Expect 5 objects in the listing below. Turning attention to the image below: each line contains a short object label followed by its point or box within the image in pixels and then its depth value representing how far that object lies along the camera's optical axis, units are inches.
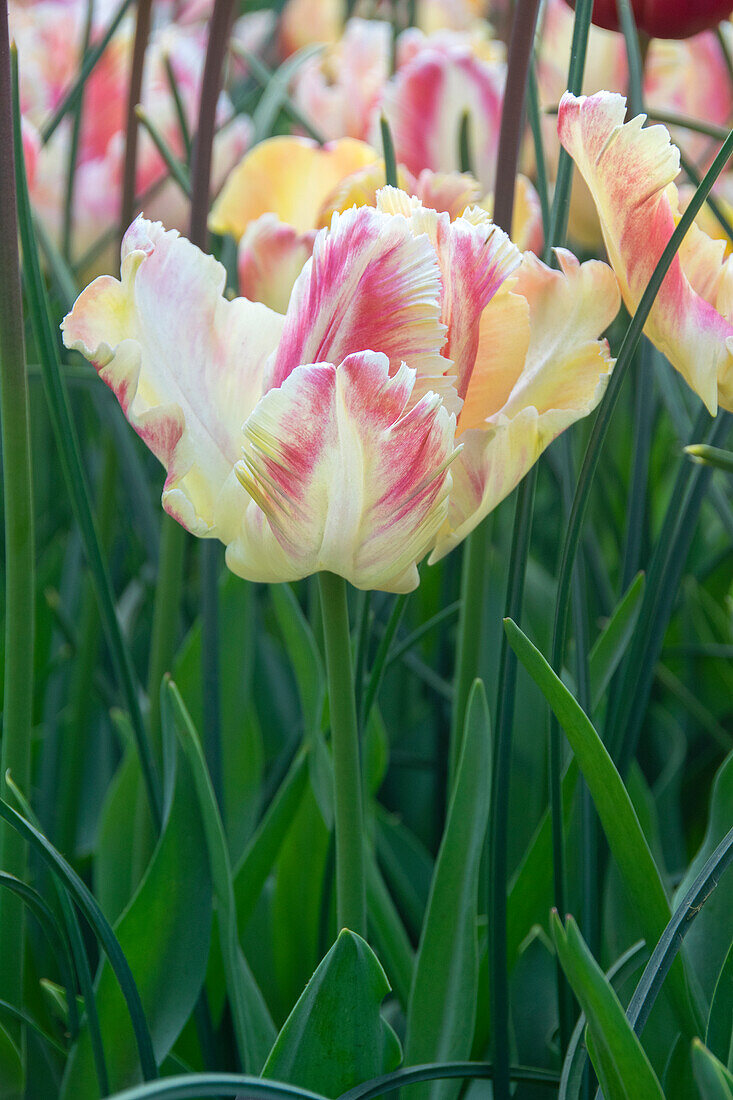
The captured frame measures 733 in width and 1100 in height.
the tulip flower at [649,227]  27.5
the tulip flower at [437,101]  42.1
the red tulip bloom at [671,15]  31.8
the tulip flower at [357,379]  27.3
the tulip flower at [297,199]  31.4
